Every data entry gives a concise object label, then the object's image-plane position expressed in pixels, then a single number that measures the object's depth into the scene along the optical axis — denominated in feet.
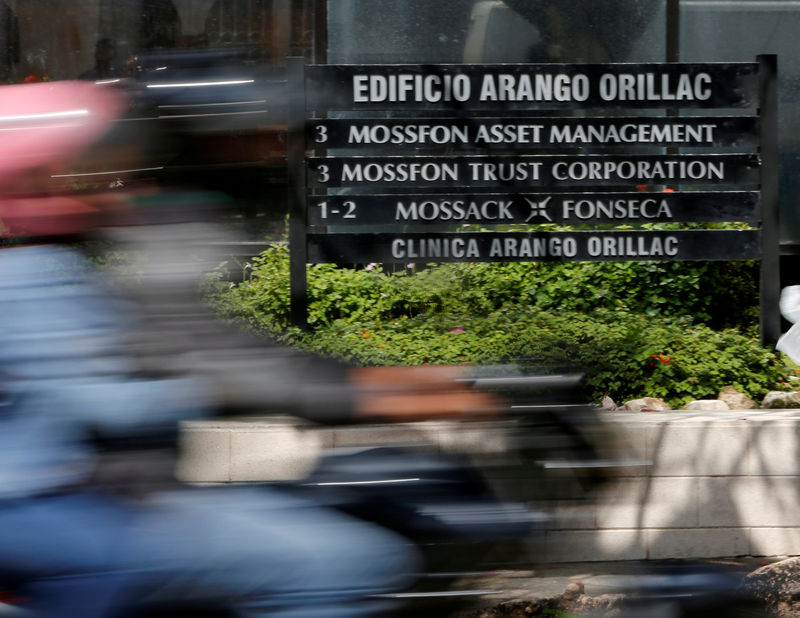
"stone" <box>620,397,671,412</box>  36.40
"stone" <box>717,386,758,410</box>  37.22
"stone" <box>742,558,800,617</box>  16.64
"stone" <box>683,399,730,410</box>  36.42
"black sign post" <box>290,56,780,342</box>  43.93
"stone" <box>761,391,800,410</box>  36.65
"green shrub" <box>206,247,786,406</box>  38.45
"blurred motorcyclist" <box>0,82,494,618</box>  13.70
